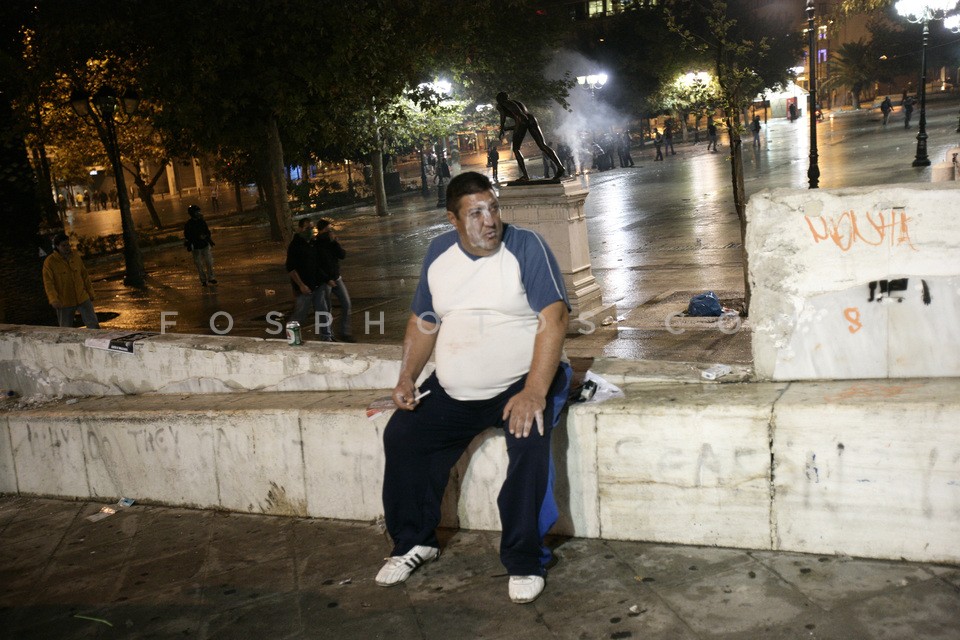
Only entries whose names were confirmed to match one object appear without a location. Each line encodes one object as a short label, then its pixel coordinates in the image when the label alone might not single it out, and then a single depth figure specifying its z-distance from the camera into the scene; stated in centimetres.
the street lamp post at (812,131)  2041
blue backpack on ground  1003
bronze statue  1038
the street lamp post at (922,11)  1989
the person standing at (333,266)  1089
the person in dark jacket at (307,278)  1066
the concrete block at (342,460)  475
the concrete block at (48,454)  570
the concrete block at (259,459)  498
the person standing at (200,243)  1719
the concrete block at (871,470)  362
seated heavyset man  390
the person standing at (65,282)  1100
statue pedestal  1027
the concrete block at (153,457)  528
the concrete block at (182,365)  550
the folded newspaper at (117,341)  627
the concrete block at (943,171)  1082
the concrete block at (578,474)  423
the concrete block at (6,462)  598
